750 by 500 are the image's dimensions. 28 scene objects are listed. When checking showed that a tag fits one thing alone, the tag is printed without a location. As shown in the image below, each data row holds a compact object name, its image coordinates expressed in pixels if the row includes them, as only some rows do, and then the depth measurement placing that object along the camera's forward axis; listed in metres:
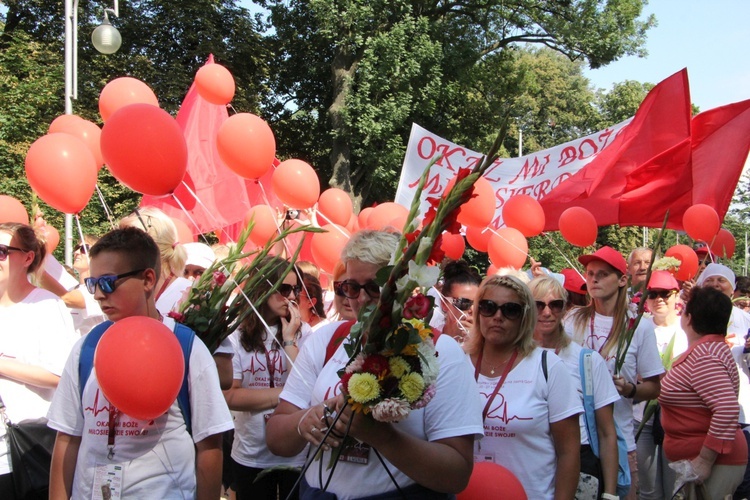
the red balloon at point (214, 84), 7.51
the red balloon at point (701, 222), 7.95
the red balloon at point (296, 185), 6.75
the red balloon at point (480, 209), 7.19
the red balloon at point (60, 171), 4.73
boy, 2.49
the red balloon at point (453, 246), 7.35
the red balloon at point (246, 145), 6.09
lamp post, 10.92
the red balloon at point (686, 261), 9.35
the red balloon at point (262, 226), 7.09
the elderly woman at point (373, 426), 2.15
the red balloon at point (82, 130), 5.83
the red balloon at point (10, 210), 4.68
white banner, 9.62
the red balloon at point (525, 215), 7.91
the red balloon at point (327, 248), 6.89
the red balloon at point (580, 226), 7.58
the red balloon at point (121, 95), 5.78
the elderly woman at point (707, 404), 4.41
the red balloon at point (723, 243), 9.70
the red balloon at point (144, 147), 3.81
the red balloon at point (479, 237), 8.61
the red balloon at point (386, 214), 7.64
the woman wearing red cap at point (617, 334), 4.30
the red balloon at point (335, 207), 8.16
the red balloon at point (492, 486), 2.78
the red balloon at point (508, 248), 7.68
